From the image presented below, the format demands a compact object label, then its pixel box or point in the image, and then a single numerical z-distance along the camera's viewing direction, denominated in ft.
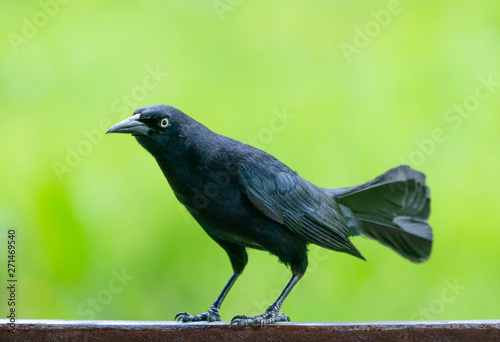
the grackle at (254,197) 16.01
